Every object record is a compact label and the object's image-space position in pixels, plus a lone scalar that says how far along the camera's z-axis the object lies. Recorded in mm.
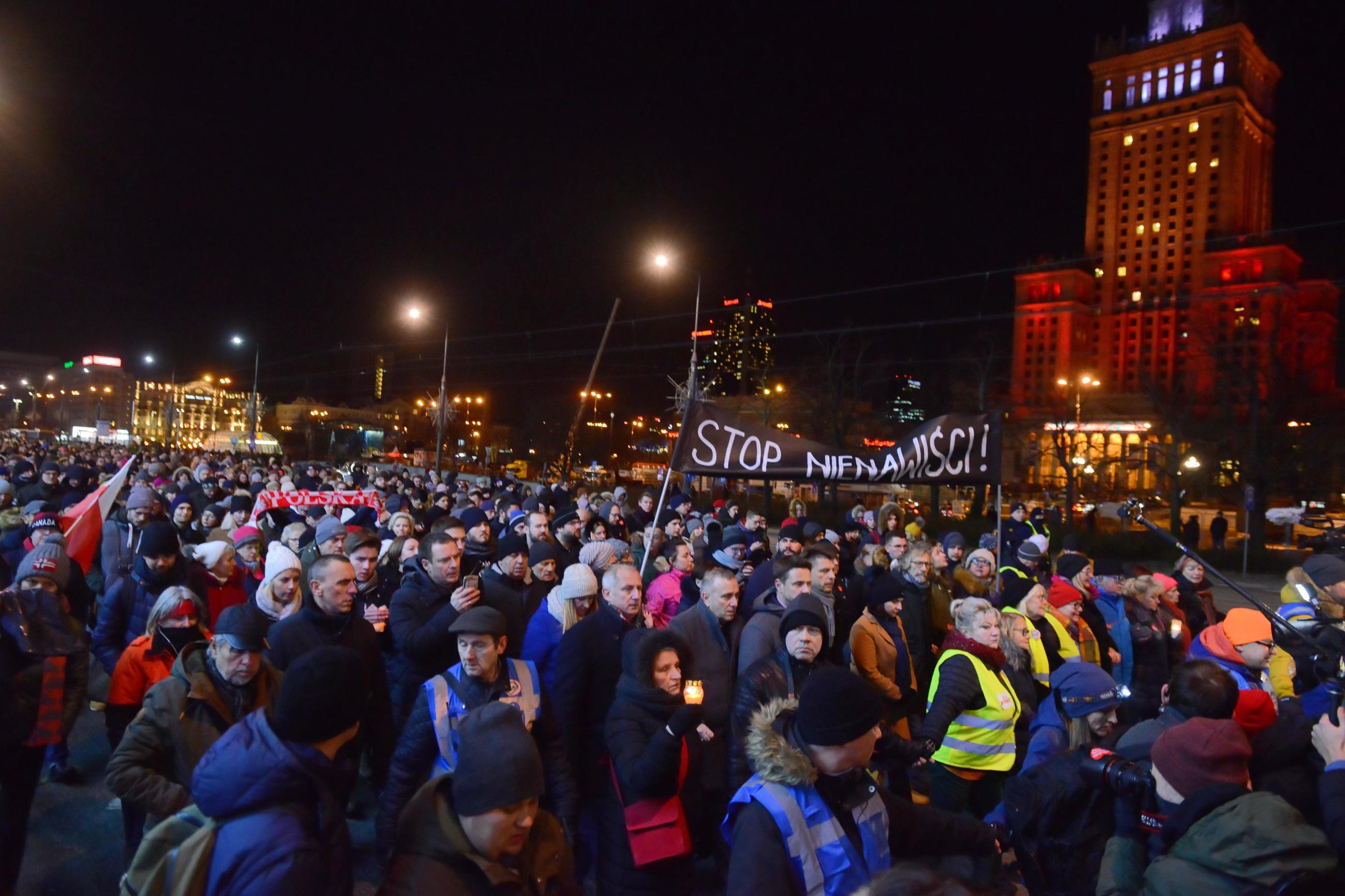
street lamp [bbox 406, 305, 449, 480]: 22875
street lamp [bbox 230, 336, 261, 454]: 39009
